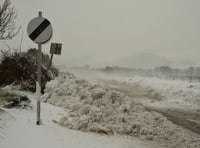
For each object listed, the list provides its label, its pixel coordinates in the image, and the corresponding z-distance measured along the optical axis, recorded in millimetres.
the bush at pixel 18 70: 11477
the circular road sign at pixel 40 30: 5398
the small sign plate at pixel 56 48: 12445
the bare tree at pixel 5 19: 11028
